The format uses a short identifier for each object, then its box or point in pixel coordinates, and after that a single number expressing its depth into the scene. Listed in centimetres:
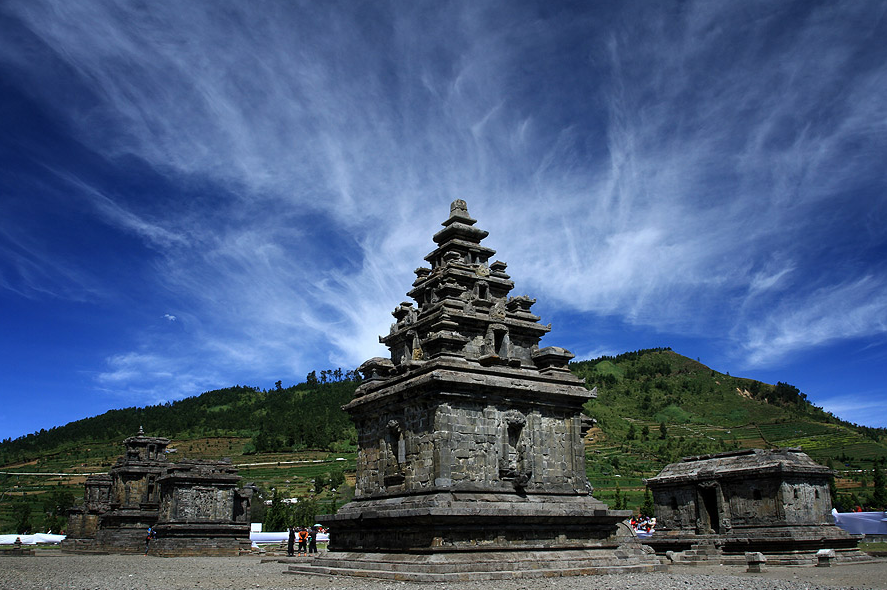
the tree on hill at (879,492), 5647
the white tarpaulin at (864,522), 4197
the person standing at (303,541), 3831
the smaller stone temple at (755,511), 2966
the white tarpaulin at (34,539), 5341
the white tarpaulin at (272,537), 4919
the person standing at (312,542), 3713
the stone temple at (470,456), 1795
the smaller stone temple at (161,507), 3831
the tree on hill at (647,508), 5847
